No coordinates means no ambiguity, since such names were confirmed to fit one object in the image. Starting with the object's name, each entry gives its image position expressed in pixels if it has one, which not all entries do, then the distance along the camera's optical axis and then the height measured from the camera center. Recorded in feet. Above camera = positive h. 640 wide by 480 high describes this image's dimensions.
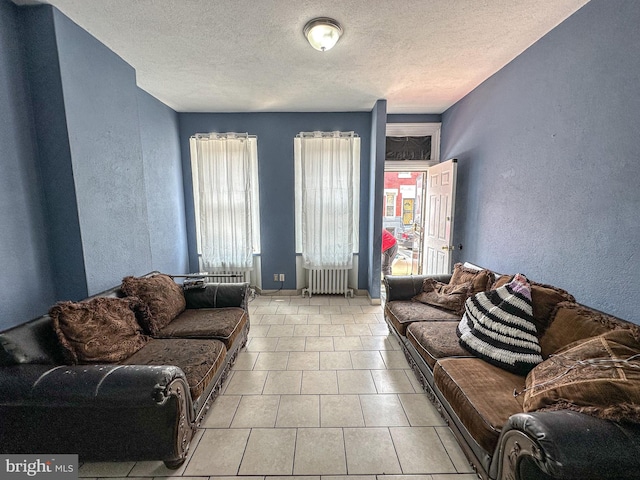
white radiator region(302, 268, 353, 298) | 13.35 -3.73
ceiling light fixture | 6.20 +4.14
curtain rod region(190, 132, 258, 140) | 12.54 +3.34
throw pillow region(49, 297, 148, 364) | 4.97 -2.44
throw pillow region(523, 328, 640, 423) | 3.42 -2.47
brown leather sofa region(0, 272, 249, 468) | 4.14 -3.01
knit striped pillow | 5.29 -2.65
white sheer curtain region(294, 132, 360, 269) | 12.61 +0.48
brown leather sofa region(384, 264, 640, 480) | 3.04 -2.77
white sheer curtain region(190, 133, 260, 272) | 12.64 +0.42
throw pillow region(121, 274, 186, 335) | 6.86 -2.51
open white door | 10.82 -0.48
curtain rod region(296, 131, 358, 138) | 12.49 +3.34
